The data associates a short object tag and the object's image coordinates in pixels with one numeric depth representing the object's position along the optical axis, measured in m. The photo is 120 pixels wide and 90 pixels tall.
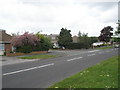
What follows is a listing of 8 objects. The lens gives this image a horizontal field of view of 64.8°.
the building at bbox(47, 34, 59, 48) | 41.50
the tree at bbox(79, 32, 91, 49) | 30.26
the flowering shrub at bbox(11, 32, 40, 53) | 17.58
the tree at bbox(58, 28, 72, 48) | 30.11
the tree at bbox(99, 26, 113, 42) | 45.53
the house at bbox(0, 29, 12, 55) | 18.18
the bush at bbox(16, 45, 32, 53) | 17.39
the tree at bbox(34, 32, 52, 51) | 20.13
